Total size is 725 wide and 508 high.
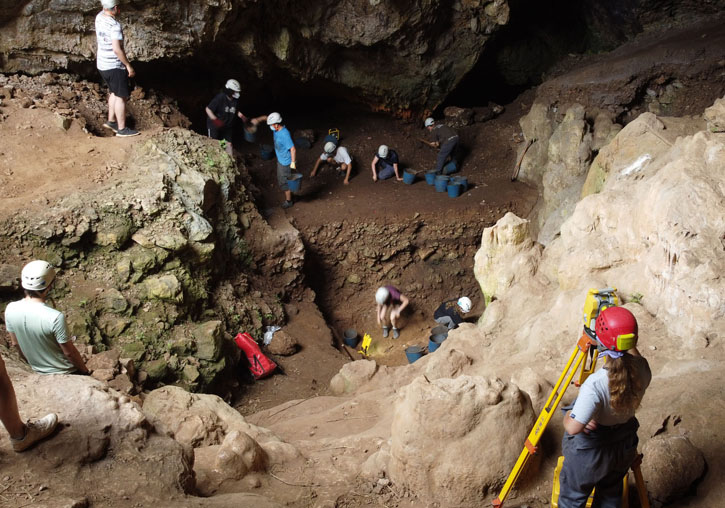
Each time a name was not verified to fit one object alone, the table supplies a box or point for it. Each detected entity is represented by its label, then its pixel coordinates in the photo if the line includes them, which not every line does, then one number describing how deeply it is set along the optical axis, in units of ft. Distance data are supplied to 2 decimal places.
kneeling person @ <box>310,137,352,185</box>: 36.35
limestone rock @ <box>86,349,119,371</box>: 19.17
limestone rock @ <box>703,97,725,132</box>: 18.47
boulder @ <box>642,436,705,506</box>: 10.73
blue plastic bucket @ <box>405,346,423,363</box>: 26.50
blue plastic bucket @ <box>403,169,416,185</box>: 36.88
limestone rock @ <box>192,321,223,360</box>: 23.18
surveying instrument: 10.54
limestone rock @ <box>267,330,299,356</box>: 26.35
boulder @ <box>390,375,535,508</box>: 12.19
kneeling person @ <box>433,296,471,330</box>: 28.40
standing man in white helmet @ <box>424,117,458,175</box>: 37.60
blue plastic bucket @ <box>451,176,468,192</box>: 36.37
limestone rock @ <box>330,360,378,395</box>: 22.30
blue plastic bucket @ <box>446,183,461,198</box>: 35.65
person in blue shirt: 30.89
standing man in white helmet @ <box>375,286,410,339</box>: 30.11
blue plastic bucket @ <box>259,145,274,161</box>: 37.35
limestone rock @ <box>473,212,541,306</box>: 21.06
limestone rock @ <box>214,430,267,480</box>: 13.19
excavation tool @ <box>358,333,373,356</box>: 30.94
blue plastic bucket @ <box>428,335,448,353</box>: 26.20
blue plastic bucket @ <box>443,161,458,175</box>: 38.40
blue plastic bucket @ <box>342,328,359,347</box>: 31.12
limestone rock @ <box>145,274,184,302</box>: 23.04
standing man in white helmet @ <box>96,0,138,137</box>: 23.89
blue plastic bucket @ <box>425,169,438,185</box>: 37.06
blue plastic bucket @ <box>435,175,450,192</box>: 36.27
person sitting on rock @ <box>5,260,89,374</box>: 13.32
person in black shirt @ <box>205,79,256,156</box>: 30.78
